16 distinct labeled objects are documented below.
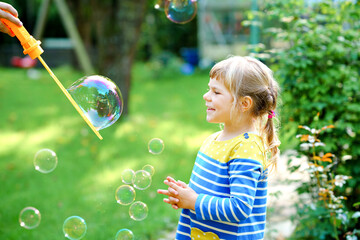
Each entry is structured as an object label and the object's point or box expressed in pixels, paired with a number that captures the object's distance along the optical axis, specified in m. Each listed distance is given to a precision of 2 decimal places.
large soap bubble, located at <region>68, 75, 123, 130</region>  2.44
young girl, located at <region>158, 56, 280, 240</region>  1.81
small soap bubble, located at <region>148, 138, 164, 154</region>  2.72
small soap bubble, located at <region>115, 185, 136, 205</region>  2.58
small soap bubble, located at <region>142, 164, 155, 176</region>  2.57
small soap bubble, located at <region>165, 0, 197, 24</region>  3.28
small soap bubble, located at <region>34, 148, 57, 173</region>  3.04
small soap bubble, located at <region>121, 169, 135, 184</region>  2.52
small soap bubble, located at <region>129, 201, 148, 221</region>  2.46
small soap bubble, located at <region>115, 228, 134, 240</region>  2.44
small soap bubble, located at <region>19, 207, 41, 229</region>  2.87
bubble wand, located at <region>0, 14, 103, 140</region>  2.02
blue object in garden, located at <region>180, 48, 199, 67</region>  20.09
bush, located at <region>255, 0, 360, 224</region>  3.07
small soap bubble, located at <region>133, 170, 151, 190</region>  2.53
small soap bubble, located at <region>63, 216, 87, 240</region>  2.56
